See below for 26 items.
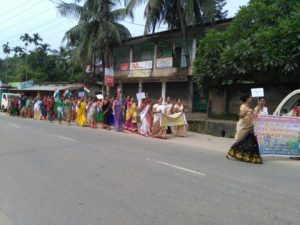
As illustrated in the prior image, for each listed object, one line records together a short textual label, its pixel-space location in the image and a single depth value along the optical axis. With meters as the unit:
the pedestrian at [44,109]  17.76
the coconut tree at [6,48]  57.56
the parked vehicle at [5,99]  25.22
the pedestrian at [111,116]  12.95
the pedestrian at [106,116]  12.83
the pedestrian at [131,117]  11.64
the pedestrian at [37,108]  18.23
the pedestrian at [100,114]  13.31
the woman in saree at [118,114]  12.09
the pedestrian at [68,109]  15.37
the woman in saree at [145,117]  10.94
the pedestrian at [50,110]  16.77
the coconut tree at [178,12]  15.50
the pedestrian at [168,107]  11.17
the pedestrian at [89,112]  13.68
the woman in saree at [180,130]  10.95
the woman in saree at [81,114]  14.14
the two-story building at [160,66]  17.99
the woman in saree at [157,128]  10.37
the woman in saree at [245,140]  6.39
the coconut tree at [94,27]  18.73
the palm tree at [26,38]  47.17
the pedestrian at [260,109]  7.27
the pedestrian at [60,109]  15.68
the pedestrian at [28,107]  19.60
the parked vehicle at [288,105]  7.39
